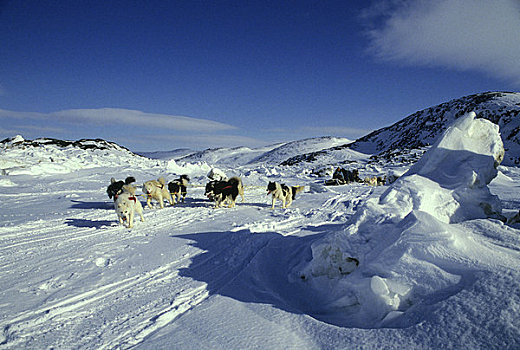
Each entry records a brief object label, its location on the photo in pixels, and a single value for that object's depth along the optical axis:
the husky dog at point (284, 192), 8.74
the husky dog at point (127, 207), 6.02
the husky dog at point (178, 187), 9.43
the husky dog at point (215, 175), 12.75
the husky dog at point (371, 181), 16.98
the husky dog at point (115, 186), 8.02
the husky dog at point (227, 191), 8.97
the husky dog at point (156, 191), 8.34
